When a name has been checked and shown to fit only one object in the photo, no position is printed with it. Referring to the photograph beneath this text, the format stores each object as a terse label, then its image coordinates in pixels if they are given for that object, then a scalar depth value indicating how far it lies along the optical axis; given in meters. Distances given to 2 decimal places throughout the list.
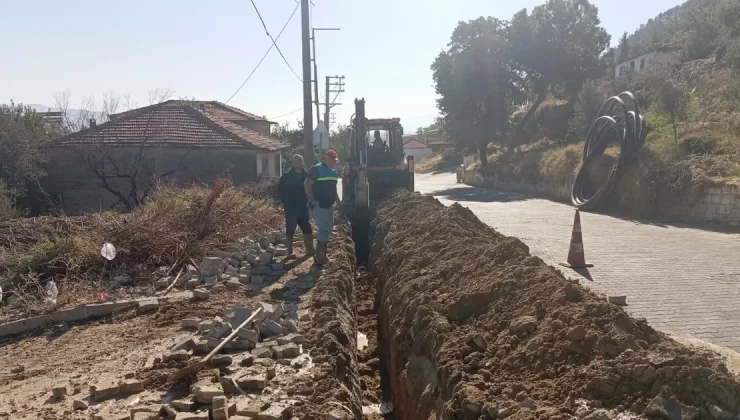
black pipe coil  16.09
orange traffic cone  8.59
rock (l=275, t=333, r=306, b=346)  5.42
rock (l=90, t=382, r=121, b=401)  4.41
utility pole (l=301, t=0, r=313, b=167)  14.76
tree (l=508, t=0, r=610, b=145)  33.91
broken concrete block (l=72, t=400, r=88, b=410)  4.24
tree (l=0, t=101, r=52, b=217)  17.08
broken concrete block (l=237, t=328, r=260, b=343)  5.39
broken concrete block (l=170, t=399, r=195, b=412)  4.08
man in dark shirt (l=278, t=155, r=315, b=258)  8.88
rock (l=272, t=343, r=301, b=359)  5.17
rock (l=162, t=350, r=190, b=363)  5.03
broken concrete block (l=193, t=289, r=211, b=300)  7.24
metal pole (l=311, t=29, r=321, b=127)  22.30
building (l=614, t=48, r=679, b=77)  41.31
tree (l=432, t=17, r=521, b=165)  33.53
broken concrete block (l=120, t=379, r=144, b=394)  4.48
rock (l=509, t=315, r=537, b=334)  4.32
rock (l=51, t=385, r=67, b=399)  4.47
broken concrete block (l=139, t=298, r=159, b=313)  6.91
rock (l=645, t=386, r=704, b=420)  2.86
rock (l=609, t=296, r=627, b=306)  6.17
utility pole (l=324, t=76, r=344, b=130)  35.12
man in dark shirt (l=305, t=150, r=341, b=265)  8.54
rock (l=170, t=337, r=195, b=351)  5.26
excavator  15.84
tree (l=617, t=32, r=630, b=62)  57.91
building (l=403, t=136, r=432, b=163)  71.68
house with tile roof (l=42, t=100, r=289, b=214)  18.75
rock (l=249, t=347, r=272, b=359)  5.12
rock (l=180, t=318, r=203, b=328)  6.09
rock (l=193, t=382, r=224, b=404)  4.20
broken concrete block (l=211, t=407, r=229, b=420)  3.94
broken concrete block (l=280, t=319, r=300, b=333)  5.75
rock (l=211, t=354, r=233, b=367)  4.89
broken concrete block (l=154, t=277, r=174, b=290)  7.80
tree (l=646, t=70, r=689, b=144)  17.53
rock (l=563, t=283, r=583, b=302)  4.50
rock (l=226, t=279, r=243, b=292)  7.74
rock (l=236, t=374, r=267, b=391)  4.49
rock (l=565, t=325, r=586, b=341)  3.80
